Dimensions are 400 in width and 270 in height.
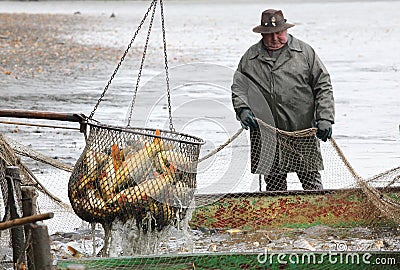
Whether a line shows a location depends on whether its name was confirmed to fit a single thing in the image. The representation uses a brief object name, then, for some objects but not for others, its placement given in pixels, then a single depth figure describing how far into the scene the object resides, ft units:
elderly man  57.67
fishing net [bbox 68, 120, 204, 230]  44.29
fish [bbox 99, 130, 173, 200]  44.37
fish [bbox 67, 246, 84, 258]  48.83
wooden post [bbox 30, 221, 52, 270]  32.94
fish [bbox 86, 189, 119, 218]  44.37
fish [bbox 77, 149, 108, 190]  44.91
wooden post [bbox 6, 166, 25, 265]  38.91
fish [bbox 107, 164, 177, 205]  44.14
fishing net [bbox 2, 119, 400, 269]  53.16
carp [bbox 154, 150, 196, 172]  44.93
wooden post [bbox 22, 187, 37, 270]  35.29
